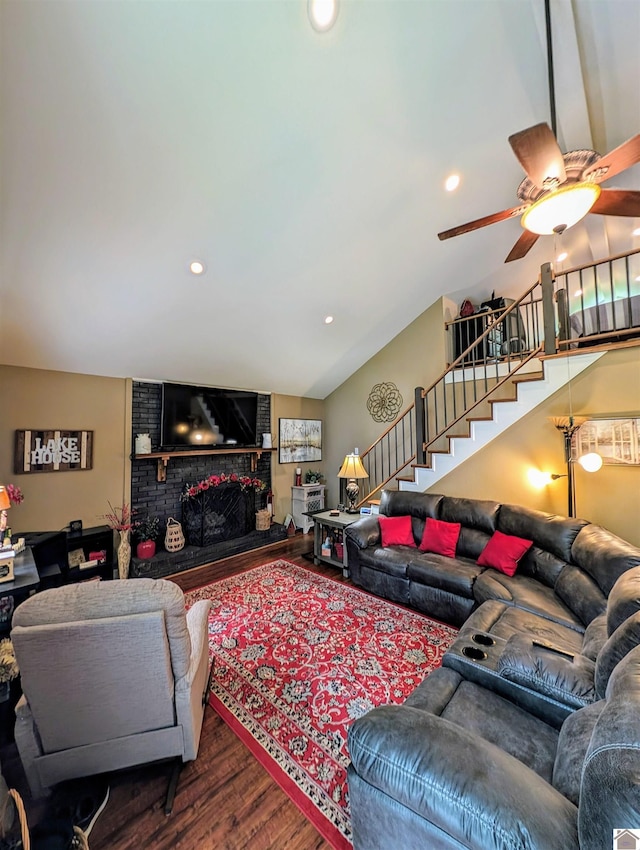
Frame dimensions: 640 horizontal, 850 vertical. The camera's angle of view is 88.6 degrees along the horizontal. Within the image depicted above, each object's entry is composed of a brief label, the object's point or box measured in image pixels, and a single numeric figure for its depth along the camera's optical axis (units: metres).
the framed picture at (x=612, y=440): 3.04
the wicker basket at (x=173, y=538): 4.16
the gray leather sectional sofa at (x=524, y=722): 0.78
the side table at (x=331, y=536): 4.04
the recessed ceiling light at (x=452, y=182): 3.13
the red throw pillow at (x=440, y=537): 3.38
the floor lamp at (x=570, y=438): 3.26
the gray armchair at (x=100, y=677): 1.33
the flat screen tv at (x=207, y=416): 4.33
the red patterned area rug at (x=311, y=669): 1.67
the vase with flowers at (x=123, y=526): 3.72
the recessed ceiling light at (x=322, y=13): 1.80
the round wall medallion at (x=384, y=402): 5.55
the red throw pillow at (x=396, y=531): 3.65
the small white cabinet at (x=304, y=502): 5.76
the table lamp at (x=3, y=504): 2.46
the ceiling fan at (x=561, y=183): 1.70
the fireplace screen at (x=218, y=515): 4.46
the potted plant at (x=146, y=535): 3.96
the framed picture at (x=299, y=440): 5.84
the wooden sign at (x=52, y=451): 3.30
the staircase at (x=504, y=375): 3.39
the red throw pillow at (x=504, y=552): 2.91
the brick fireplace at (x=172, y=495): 4.06
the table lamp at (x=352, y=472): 4.43
